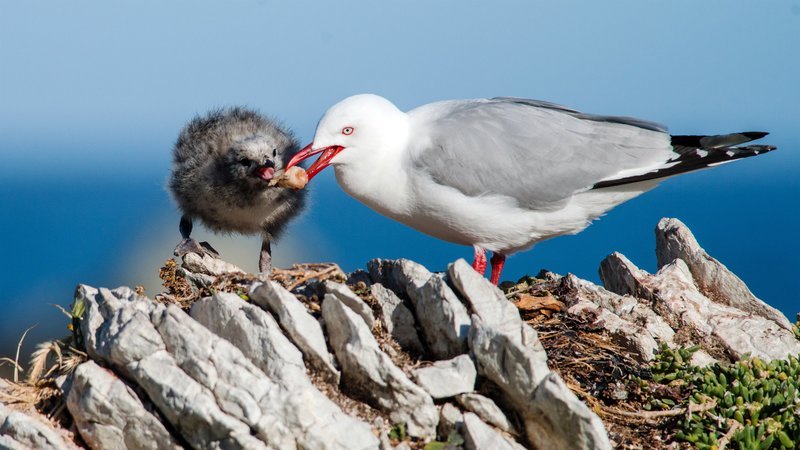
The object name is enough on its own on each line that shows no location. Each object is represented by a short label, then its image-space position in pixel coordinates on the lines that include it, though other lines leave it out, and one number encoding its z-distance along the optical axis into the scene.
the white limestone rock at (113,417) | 9.46
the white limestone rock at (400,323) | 10.98
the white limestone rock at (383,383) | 9.59
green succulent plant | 10.44
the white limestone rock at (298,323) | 9.95
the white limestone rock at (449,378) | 9.74
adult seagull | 13.79
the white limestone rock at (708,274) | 15.19
